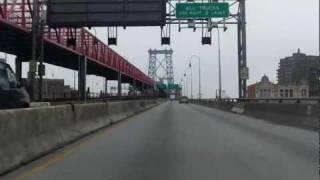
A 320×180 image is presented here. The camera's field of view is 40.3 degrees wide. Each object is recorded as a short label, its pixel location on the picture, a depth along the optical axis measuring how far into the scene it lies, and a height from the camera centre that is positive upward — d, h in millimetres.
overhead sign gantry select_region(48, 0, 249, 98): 30794 +5781
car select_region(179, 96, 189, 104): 86501 -1192
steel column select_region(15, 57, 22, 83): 40614 +2854
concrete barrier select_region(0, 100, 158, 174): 8014 -815
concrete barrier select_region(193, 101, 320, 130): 15967 -870
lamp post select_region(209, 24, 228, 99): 34291 +5337
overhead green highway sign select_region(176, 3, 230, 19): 33006 +6392
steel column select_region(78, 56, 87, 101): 45092 +2325
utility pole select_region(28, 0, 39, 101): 28372 +3502
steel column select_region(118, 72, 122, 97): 63501 +1627
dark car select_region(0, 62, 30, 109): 13480 +116
